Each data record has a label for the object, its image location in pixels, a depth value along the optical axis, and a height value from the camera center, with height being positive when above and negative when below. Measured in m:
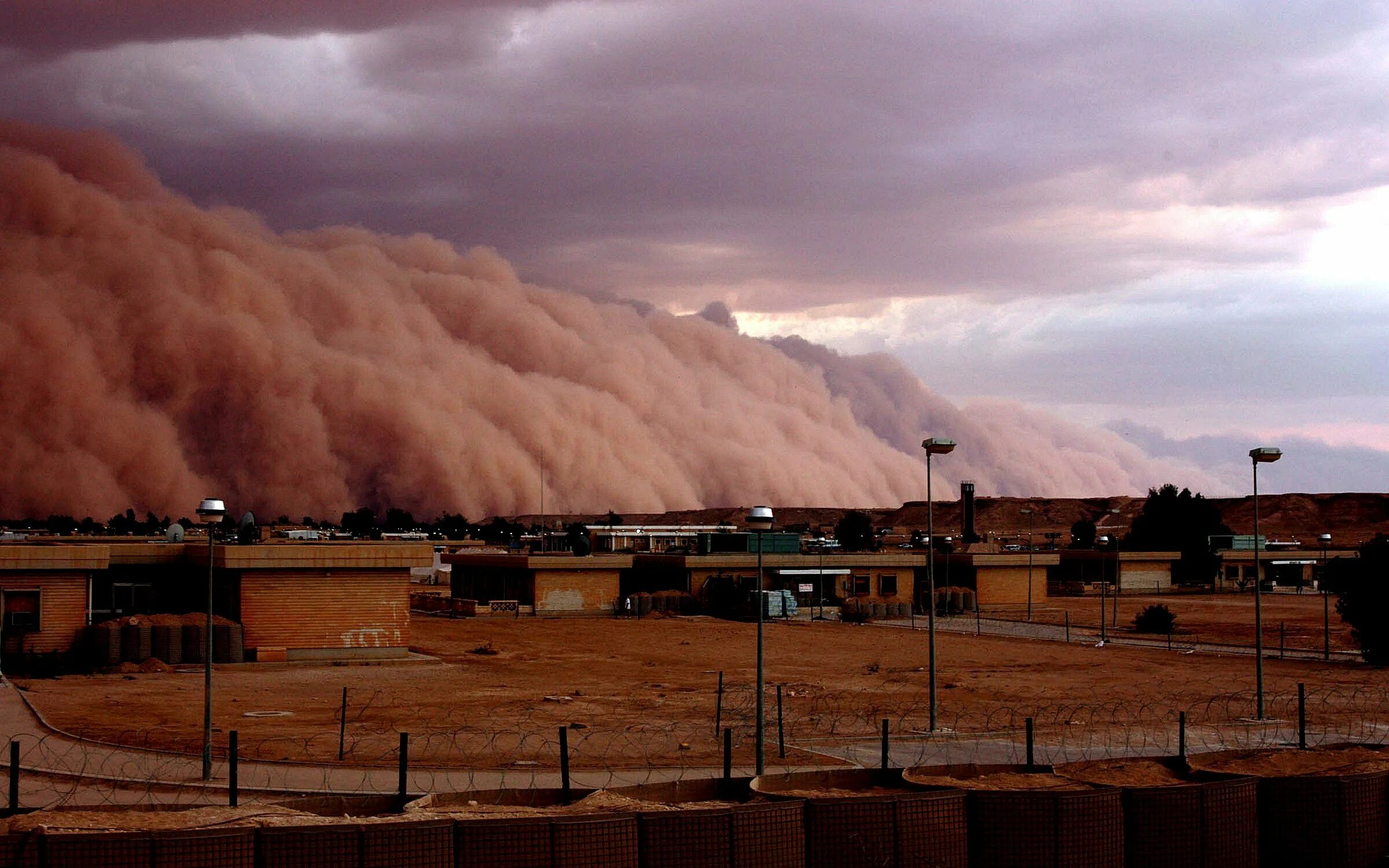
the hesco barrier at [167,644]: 33.72 -3.59
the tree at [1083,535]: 111.50 -2.79
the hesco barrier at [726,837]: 12.20 -3.07
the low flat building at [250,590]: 32.97 -2.33
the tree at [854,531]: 110.42 -2.52
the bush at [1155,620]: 49.56 -4.33
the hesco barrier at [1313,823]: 14.09 -3.35
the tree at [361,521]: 130.61 -2.01
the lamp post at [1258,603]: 24.70 -1.85
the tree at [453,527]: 136.59 -2.80
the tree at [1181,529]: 86.50 -1.81
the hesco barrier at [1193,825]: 13.56 -3.27
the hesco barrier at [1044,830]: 13.22 -3.21
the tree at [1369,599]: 37.28 -2.71
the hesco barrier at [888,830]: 12.79 -3.14
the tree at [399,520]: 143.81 -1.99
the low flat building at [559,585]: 56.47 -3.54
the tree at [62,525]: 113.93 -2.17
